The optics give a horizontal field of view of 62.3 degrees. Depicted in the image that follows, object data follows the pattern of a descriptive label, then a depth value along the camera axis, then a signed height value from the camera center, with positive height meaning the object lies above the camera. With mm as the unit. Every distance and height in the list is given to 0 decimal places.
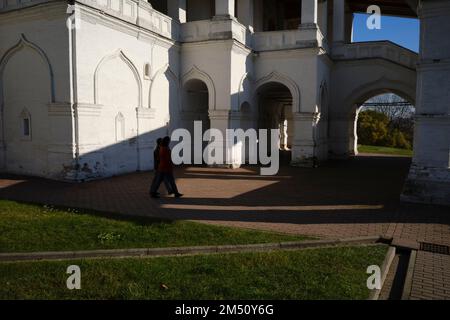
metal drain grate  6190 -1922
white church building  9672 +2288
